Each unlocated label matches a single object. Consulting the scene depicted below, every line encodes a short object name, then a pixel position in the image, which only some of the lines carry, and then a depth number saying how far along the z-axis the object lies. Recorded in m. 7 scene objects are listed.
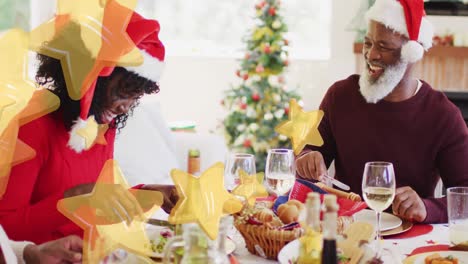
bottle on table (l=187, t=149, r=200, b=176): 3.32
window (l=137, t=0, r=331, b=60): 5.70
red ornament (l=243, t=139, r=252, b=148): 4.87
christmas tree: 4.82
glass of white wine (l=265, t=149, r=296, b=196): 1.59
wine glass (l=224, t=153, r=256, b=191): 1.57
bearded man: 1.96
